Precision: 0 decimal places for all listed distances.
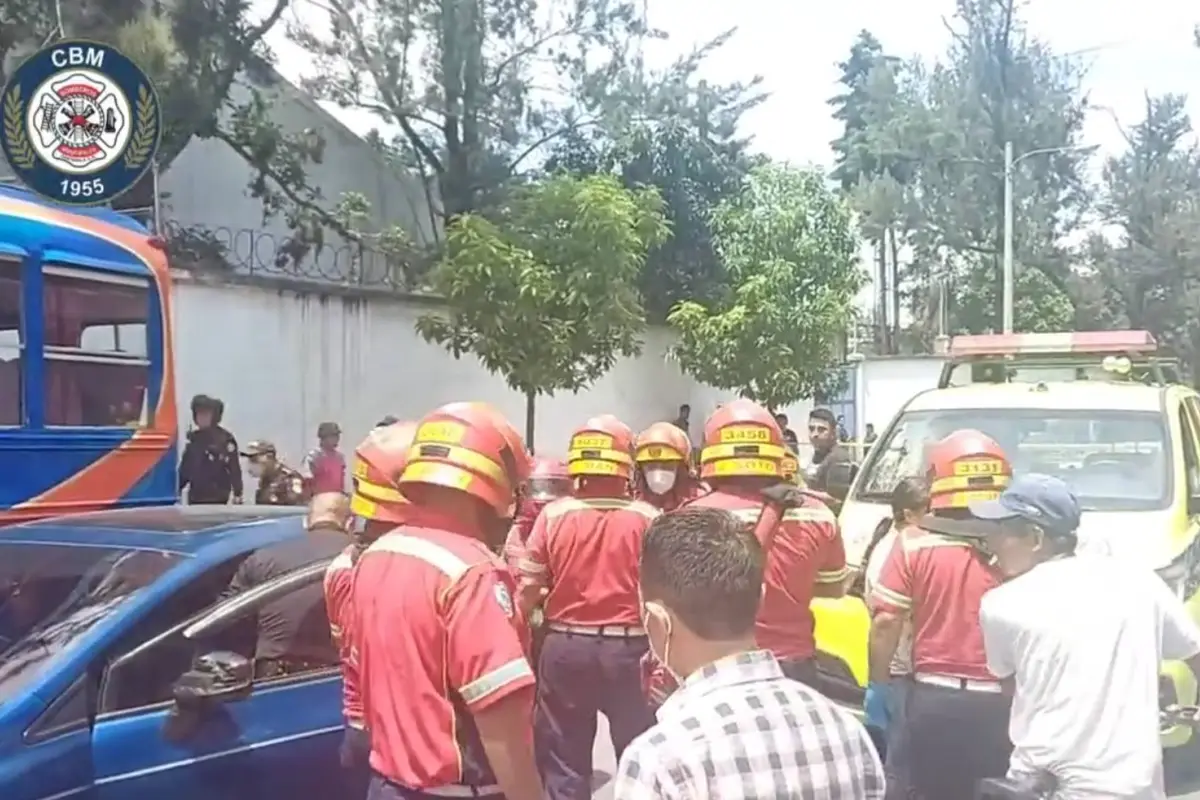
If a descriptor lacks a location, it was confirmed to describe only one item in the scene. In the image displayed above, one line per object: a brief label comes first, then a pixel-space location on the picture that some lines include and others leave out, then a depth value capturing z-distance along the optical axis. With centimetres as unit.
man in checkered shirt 211
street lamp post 2658
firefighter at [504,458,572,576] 726
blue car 388
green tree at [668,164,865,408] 2147
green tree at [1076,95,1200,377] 3453
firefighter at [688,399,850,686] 525
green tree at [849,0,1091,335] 3309
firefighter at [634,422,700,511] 692
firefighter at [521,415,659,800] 565
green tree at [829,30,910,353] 3678
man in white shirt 340
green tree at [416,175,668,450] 1595
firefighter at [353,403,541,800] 310
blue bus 791
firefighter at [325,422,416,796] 375
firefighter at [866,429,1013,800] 463
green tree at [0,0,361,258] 1413
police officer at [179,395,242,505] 1116
